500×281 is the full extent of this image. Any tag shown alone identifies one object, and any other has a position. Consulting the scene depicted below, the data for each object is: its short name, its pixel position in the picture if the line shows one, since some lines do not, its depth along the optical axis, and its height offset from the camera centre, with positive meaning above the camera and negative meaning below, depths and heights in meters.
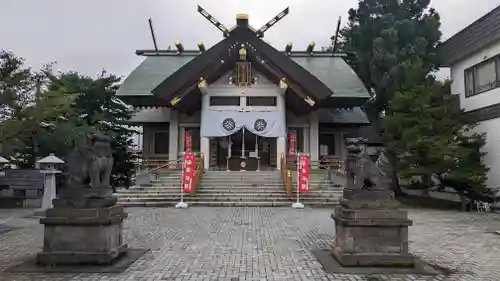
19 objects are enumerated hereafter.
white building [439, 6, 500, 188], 15.31 +3.70
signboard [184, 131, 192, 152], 21.69 +1.20
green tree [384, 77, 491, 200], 14.73 +0.95
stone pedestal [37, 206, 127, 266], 6.12 -1.07
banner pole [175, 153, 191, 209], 15.07 -1.36
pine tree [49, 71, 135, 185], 22.75 +3.06
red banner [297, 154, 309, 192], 16.17 -0.26
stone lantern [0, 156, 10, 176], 13.74 +0.13
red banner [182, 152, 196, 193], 15.94 -0.25
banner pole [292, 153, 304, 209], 15.06 -1.41
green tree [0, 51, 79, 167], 11.04 +1.75
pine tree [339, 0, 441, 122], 20.64 +6.63
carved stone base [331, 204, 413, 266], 6.14 -1.05
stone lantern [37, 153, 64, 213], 13.75 -0.49
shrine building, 20.41 +3.27
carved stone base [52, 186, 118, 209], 6.26 -0.50
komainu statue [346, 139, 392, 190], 6.40 -0.06
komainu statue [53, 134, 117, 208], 6.27 -0.22
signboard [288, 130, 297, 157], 22.00 +1.18
